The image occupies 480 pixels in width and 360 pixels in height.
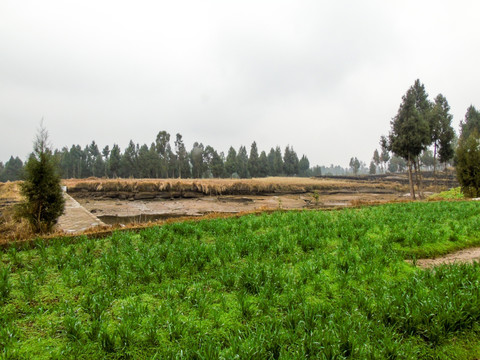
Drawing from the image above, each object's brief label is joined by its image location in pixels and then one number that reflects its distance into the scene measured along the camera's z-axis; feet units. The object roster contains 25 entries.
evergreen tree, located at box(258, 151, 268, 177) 277.68
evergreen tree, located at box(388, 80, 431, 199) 84.64
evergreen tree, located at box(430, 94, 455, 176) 101.76
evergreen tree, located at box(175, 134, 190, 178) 258.98
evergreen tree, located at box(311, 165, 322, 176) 404.36
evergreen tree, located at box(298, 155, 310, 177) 361.71
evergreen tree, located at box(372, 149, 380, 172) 345.23
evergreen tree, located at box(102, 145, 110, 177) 290.52
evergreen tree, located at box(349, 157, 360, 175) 367.70
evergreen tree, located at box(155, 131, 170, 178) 257.75
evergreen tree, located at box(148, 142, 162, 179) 236.41
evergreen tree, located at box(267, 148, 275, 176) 308.07
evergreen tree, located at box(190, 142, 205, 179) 256.73
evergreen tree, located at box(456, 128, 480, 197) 70.38
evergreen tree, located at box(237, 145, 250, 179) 271.69
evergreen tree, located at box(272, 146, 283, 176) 295.28
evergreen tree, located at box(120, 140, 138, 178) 247.50
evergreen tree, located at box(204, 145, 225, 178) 241.14
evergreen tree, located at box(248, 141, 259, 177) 271.08
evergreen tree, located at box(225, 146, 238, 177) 260.21
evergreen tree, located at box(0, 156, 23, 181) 283.69
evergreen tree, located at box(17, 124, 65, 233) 32.30
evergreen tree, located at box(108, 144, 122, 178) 222.48
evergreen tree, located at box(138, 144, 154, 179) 235.65
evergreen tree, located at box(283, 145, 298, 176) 296.57
